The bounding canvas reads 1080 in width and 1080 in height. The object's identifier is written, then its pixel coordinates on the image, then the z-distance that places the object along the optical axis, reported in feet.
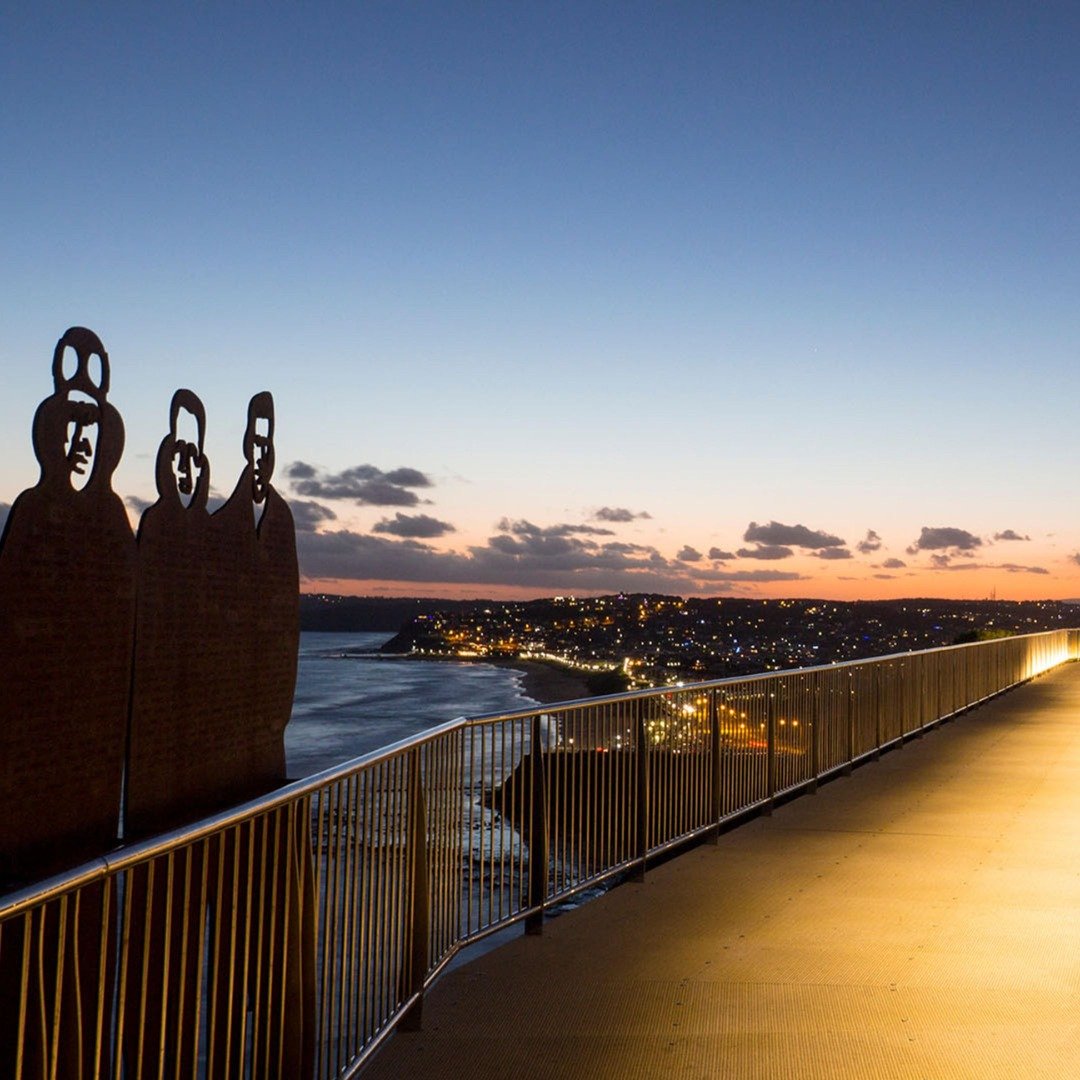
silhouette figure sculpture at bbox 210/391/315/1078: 35.83
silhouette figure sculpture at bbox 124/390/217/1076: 30.89
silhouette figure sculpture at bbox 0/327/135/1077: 25.99
